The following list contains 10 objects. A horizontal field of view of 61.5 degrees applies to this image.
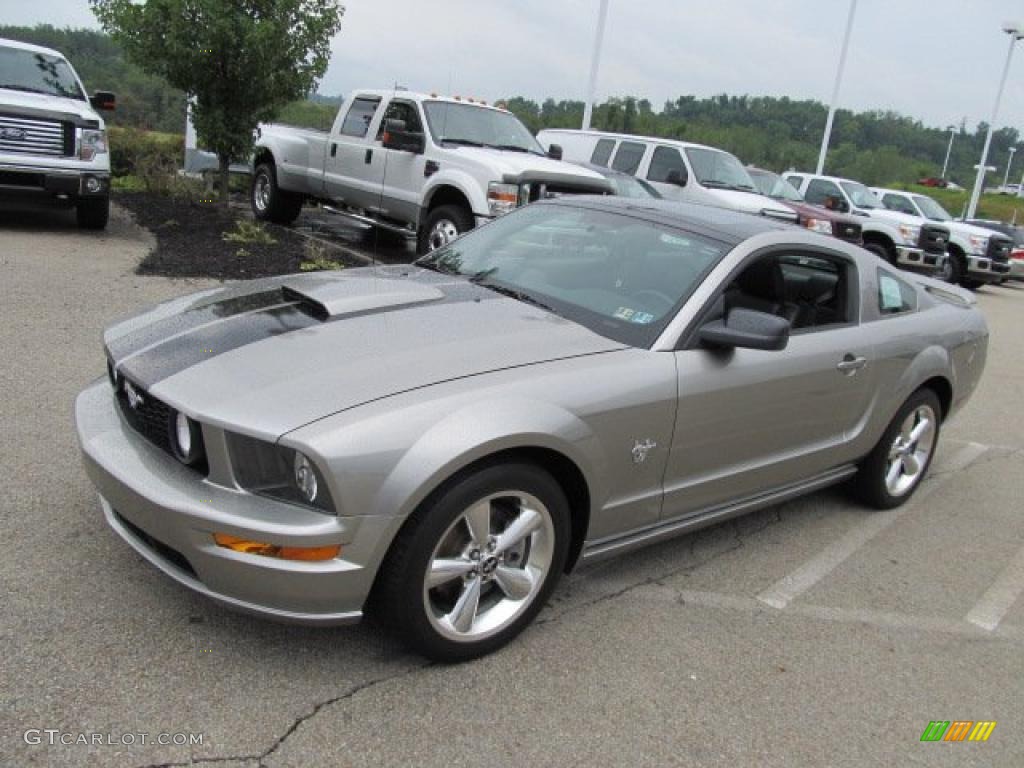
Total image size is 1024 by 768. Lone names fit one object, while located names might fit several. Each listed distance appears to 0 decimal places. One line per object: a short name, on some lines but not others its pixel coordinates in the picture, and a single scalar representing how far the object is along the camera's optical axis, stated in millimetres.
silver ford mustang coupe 2516
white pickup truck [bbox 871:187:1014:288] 18203
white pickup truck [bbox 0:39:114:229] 8781
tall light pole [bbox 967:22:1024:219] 31356
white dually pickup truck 8867
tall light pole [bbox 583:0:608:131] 19453
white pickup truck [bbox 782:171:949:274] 16969
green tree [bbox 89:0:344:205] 9836
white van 13055
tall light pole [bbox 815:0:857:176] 27297
